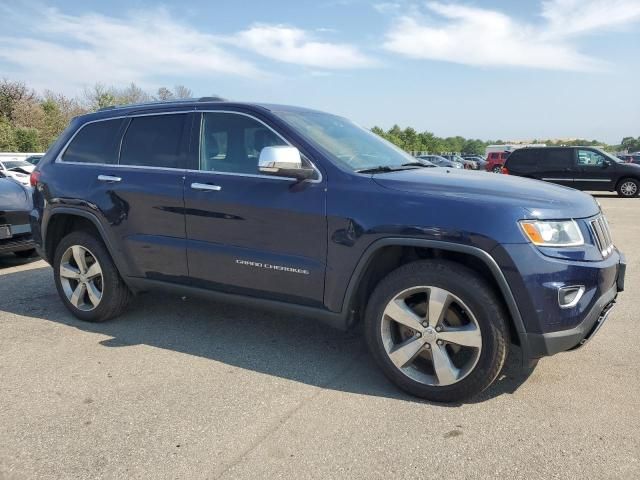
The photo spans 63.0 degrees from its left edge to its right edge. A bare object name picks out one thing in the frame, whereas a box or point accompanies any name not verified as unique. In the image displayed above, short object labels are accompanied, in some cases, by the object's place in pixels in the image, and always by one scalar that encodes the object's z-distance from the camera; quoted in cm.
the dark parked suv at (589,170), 1702
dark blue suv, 283
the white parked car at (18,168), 1557
